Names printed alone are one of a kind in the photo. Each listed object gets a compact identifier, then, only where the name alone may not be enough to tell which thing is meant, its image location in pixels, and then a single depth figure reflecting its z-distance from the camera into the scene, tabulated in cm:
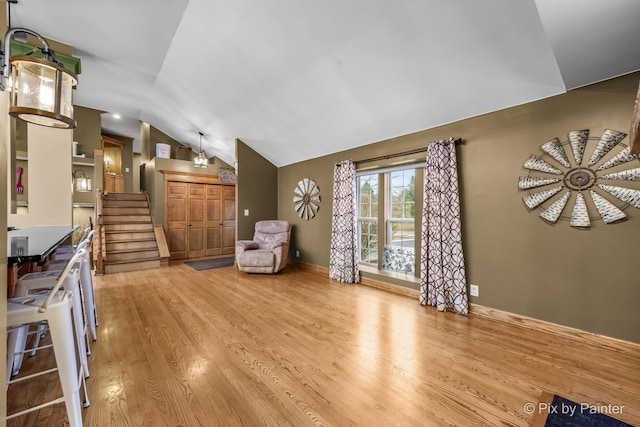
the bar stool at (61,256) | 284
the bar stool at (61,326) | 125
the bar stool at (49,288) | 171
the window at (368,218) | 474
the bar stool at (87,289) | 232
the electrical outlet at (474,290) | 309
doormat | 576
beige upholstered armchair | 500
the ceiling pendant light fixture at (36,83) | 155
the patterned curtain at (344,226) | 450
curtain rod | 325
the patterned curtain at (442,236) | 316
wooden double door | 655
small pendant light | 664
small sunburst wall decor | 536
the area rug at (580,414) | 149
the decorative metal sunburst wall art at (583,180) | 227
